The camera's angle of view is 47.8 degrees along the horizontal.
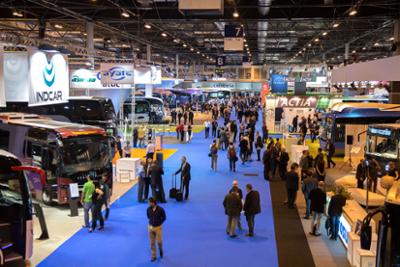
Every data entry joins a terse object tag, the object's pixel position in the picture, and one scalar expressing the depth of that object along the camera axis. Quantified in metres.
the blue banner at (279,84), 34.09
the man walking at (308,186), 12.08
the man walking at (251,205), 10.98
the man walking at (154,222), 9.45
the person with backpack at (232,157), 18.99
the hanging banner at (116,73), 22.91
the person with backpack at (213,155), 19.16
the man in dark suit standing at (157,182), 13.79
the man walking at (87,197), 11.29
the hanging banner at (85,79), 27.69
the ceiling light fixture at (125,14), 21.77
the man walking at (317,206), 10.79
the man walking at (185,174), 14.41
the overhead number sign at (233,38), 20.34
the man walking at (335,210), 10.41
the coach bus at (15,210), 8.32
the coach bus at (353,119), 19.88
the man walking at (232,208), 10.88
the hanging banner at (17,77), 12.46
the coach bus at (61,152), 13.20
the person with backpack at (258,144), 21.86
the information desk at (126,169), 17.27
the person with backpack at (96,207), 11.25
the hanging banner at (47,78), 12.36
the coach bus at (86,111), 25.67
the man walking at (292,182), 13.21
